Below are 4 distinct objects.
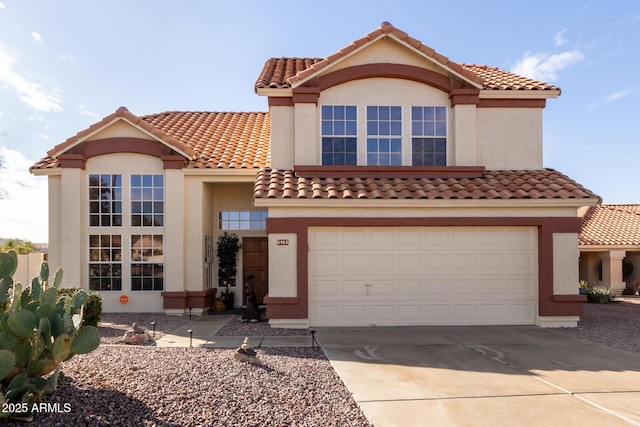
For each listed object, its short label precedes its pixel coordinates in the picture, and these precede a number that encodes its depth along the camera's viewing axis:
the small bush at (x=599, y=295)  17.23
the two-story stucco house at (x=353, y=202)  11.17
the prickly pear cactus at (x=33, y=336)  4.66
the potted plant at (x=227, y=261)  14.35
